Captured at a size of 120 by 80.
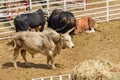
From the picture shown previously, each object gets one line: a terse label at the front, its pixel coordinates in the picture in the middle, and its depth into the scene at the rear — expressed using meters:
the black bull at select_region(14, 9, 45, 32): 14.33
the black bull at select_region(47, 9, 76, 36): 14.41
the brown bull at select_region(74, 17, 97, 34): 16.12
